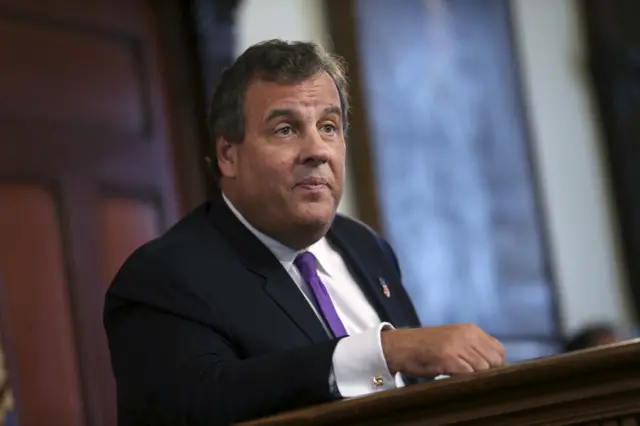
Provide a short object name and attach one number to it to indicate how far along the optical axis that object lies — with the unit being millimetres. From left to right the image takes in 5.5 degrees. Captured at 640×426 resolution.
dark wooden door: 8619
